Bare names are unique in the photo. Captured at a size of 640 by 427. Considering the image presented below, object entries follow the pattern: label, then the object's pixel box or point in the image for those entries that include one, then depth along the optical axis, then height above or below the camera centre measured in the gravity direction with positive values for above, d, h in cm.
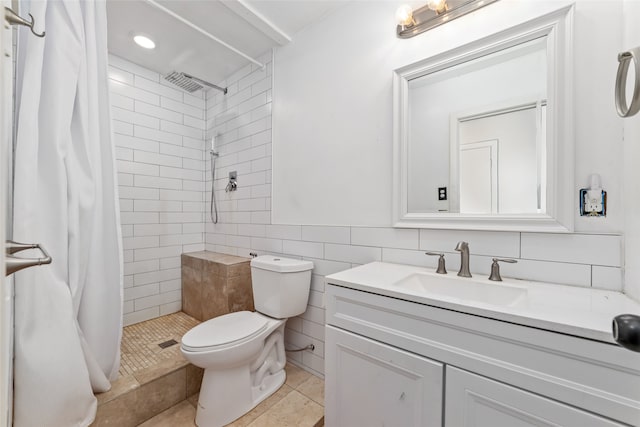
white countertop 67 -27
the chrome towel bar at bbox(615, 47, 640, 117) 61 +32
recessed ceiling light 190 +127
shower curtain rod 156 +121
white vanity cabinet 64 -46
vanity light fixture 118 +94
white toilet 134 -68
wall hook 64 +49
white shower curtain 105 -2
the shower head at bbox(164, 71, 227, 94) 204 +107
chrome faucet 112 -19
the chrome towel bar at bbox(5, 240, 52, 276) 49 -10
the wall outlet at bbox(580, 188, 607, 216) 93 +4
